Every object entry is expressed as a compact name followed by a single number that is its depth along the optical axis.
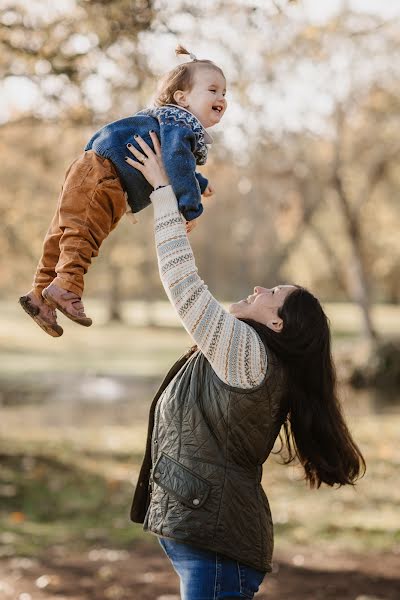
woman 2.62
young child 2.73
